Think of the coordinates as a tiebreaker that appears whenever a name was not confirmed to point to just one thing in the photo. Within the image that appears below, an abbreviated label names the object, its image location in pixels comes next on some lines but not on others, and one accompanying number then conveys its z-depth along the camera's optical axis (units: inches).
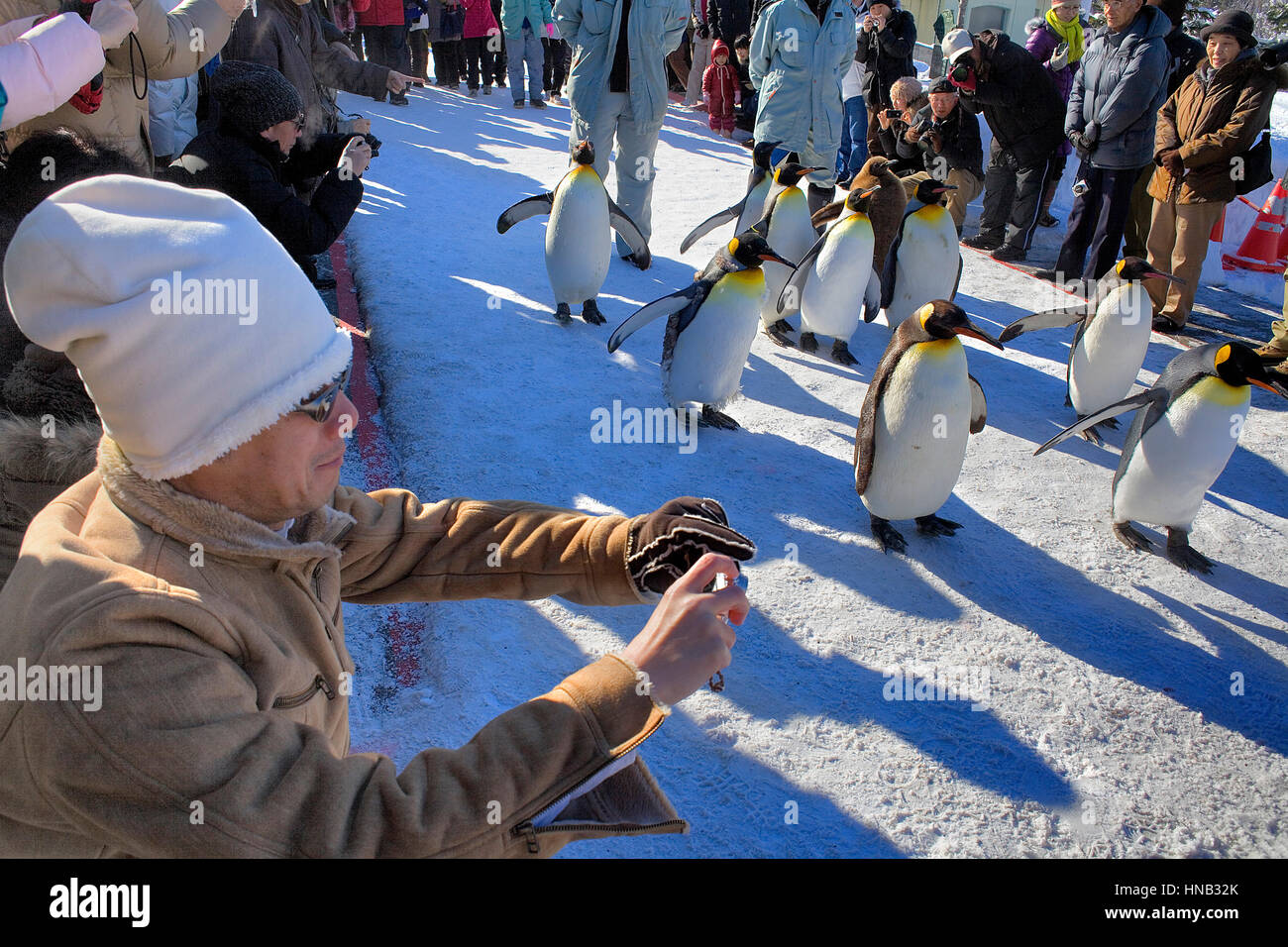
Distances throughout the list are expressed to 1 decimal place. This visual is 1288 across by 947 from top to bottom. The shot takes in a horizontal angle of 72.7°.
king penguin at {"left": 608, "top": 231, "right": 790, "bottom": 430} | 138.6
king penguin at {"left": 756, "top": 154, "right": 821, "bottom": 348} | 184.9
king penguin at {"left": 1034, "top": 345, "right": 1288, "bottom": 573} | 109.0
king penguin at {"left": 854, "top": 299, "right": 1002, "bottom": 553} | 111.3
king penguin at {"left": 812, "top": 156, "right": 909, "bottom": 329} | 179.5
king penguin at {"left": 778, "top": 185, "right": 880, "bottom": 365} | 165.8
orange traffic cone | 237.5
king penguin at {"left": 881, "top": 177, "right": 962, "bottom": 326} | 171.6
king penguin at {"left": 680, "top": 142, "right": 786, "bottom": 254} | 201.3
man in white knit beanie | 27.0
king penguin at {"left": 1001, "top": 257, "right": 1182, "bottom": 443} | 139.2
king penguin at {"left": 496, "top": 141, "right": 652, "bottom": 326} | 174.1
